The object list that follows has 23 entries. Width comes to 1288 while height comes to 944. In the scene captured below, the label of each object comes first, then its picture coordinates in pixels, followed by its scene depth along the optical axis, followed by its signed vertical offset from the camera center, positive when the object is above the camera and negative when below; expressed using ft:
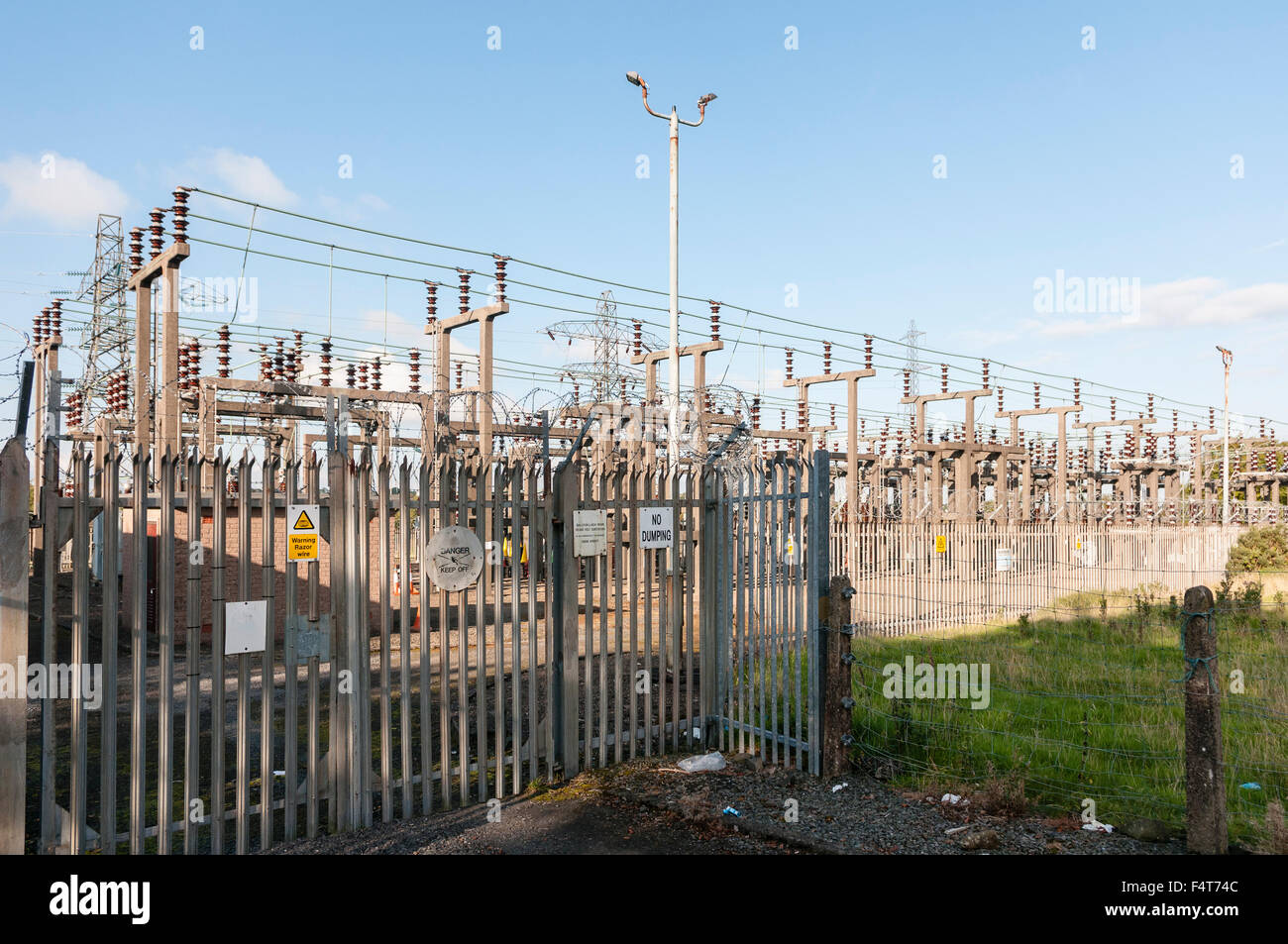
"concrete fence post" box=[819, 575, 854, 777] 22.48 -4.70
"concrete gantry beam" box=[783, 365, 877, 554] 86.38 +8.28
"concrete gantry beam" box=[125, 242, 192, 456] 45.34 +8.26
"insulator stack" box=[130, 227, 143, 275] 49.39 +14.45
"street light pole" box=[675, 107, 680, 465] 52.01 +12.45
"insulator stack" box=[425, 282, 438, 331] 63.21 +14.21
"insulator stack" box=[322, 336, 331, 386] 67.15 +10.58
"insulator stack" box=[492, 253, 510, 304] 58.08 +14.73
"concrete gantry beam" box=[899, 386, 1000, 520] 99.25 +5.55
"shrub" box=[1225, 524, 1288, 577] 75.12 -5.20
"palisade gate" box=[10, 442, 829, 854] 16.99 -3.03
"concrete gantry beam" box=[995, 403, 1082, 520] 110.11 +7.44
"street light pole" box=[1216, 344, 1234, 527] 116.97 +3.24
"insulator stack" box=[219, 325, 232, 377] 62.69 +10.47
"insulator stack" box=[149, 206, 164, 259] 45.68 +14.32
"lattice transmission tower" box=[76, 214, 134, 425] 75.20 +14.76
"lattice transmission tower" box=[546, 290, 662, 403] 69.10 +10.99
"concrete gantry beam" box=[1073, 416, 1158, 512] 131.23 +10.52
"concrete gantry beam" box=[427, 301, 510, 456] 58.03 +10.18
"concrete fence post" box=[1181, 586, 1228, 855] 16.53 -4.83
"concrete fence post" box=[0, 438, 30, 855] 15.76 -2.51
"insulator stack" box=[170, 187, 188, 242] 44.27 +14.58
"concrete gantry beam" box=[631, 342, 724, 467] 73.65 +11.85
